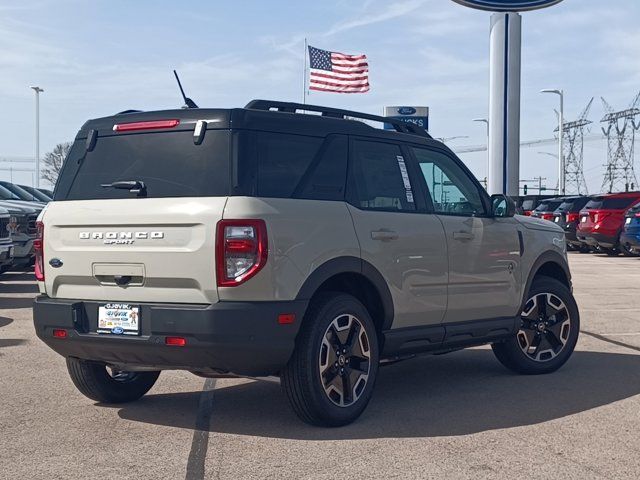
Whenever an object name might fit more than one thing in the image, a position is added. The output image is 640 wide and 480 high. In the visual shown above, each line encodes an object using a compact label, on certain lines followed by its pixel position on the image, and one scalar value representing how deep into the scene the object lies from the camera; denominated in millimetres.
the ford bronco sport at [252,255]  5492
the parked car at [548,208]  29531
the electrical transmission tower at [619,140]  117125
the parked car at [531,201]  35469
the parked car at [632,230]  22781
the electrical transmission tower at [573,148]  129000
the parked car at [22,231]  15102
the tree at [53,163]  71438
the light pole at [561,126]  51600
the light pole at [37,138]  58438
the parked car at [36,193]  24583
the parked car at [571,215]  27586
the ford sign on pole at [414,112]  27530
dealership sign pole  24906
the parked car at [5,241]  13352
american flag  29125
